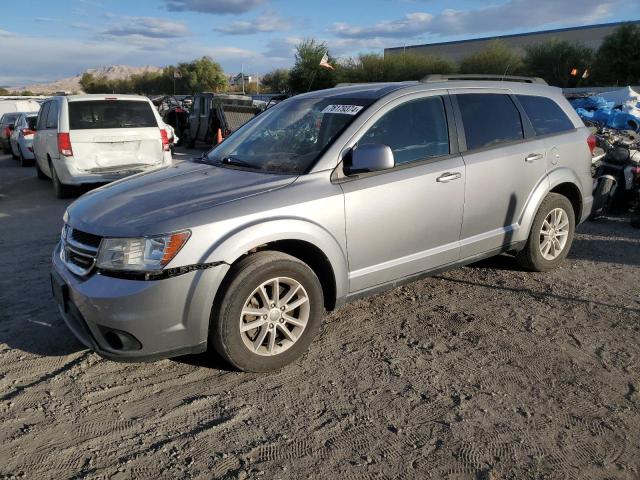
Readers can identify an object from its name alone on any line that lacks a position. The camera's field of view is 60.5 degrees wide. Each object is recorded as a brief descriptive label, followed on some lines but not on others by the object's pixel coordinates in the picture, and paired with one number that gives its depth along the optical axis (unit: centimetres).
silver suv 316
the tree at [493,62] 4607
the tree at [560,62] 4484
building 5528
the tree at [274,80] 6862
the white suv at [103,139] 908
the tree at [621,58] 4184
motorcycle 772
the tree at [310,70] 4353
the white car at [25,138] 1612
